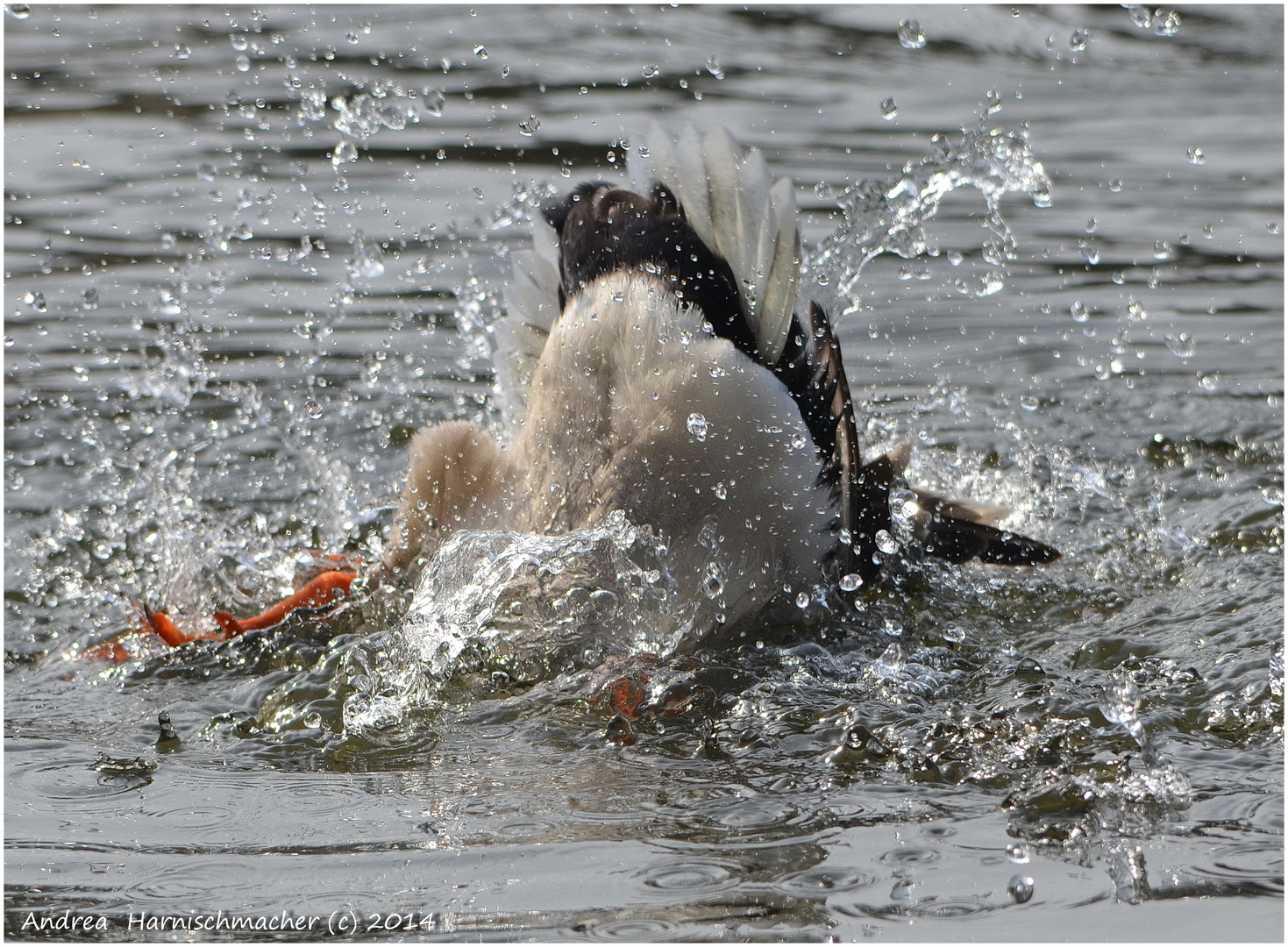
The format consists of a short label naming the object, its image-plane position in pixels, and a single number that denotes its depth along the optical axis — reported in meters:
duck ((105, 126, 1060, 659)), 6.62
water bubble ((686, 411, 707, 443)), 6.54
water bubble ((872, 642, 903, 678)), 6.70
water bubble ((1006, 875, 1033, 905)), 4.56
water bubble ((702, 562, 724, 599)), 6.91
